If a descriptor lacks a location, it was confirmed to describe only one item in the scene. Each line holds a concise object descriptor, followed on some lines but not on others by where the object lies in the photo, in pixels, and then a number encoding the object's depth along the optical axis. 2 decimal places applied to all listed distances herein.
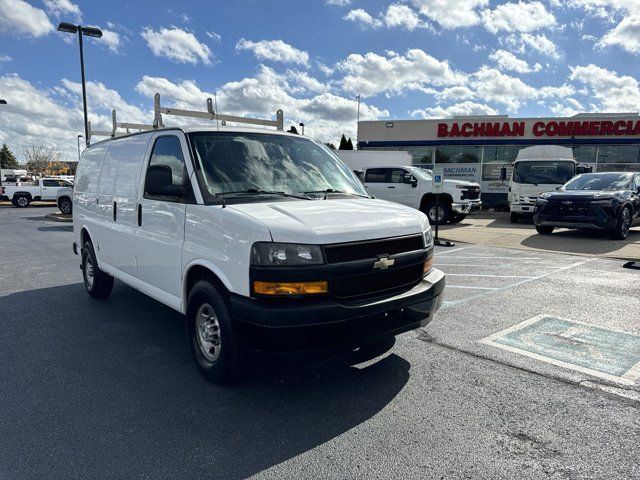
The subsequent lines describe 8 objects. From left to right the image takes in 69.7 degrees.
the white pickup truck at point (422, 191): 15.62
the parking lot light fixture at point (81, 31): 17.39
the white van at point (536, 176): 16.17
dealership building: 24.78
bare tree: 76.69
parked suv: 10.98
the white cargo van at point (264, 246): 3.04
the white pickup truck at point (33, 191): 29.30
